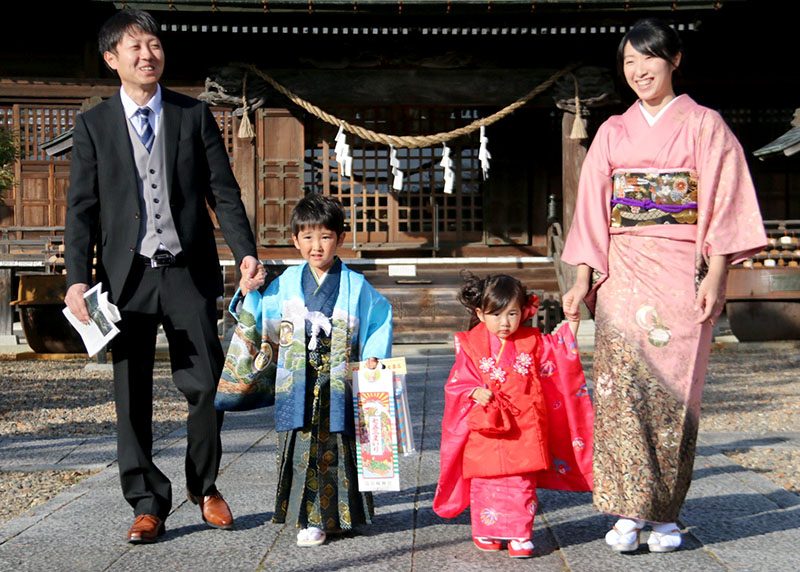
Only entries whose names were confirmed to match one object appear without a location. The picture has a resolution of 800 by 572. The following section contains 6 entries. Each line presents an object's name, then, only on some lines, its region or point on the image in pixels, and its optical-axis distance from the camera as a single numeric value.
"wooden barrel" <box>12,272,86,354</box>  11.33
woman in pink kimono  3.51
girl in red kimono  3.54
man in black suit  3.78
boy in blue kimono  3.67
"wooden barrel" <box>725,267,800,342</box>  11.90
